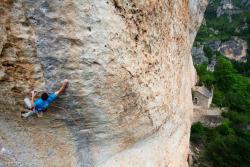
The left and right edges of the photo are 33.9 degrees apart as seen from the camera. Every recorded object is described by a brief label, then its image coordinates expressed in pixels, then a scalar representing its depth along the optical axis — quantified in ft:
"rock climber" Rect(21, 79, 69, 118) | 27.02
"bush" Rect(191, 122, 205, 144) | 73.15
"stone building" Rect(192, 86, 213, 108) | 97.91
